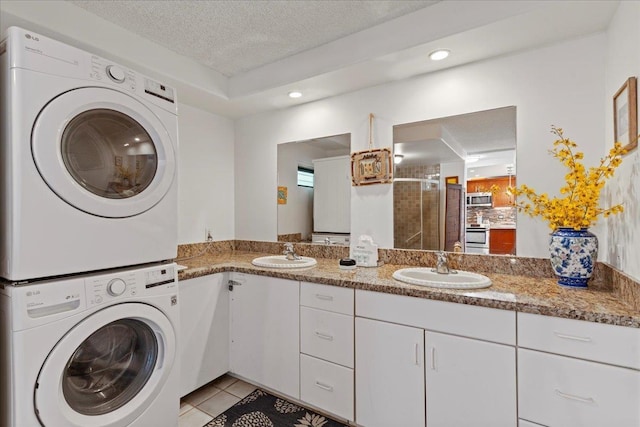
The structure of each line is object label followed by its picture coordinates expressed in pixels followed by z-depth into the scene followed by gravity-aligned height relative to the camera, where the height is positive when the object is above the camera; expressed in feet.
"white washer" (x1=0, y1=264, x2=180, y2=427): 3.62 -1.82
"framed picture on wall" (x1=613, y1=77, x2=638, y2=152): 4.08 +1.45
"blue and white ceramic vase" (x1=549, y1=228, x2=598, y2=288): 4.70 -0.56
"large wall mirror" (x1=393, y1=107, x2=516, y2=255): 6.10 +0.75
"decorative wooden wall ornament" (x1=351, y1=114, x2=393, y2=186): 7.30 +1.24
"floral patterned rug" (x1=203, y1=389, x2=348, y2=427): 5.85 -3.87
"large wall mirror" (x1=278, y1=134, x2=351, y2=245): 8.07 +0.73
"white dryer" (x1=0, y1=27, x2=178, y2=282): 3.63 +0.72
